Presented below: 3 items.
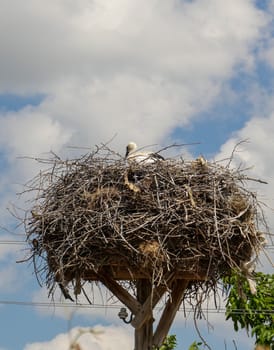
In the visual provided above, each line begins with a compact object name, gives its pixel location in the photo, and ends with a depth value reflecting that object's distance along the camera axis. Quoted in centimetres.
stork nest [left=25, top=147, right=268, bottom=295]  1133
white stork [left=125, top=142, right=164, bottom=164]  1231
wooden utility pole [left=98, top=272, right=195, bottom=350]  1264
